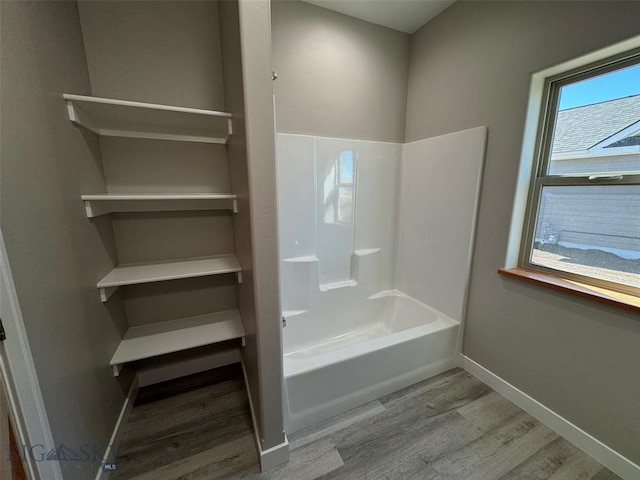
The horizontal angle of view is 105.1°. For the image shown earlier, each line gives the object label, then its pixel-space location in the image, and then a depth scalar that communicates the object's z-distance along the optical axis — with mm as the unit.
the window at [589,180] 1190
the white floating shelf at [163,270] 1305
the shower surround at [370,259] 1554
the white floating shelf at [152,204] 1206
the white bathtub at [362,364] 1398
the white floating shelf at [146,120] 1155
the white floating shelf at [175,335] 1420
